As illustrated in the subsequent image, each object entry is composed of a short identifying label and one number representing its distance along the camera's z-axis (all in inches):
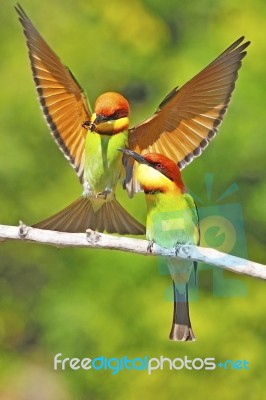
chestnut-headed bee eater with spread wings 259.7
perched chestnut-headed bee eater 258.6
